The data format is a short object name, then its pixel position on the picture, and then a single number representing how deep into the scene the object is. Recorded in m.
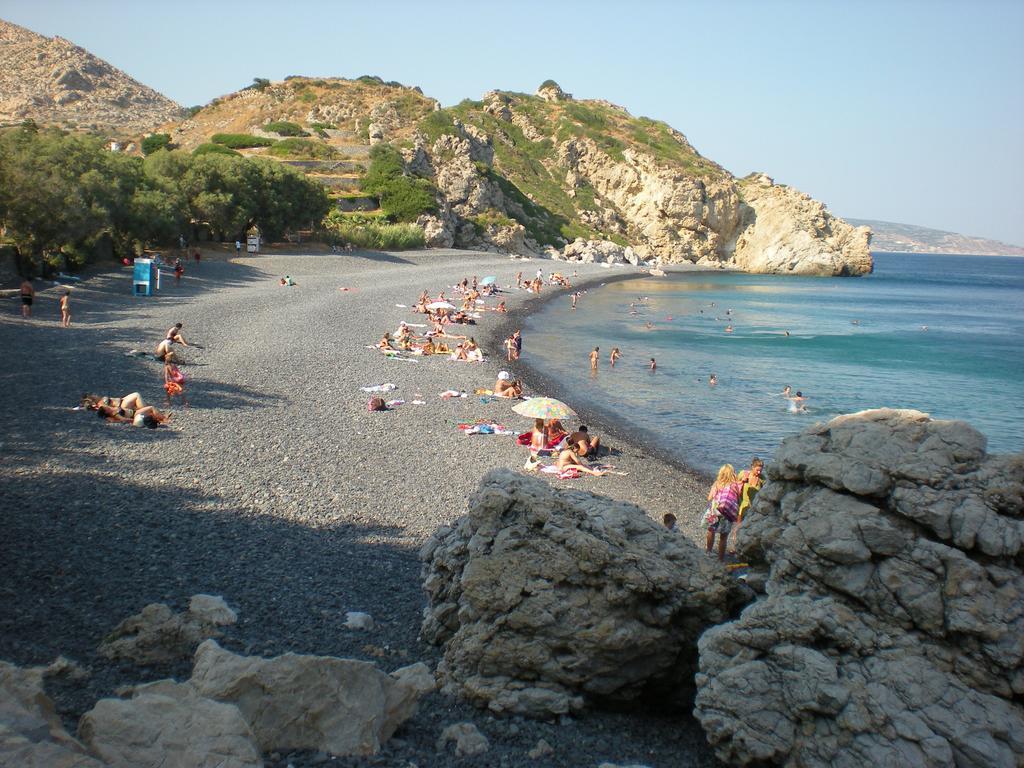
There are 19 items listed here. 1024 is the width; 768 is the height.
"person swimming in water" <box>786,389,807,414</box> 24.22
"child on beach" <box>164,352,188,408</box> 15.48
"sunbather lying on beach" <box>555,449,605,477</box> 14.70
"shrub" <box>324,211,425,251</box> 54.19
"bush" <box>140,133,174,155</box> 65.25
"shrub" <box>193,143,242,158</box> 59.14
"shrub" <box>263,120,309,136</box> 73.06
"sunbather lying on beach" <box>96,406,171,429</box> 13.47
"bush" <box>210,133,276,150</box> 66.12
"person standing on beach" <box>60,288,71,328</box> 21.61
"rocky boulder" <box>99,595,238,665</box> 6.00
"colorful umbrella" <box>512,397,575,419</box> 16.14
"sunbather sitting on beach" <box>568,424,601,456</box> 15.73
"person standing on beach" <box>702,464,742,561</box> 10.70
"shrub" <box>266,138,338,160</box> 65.62
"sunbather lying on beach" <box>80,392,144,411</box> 13.76
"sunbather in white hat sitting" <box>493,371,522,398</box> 20.50
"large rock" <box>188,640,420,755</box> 5.02
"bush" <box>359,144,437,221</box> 62.72
